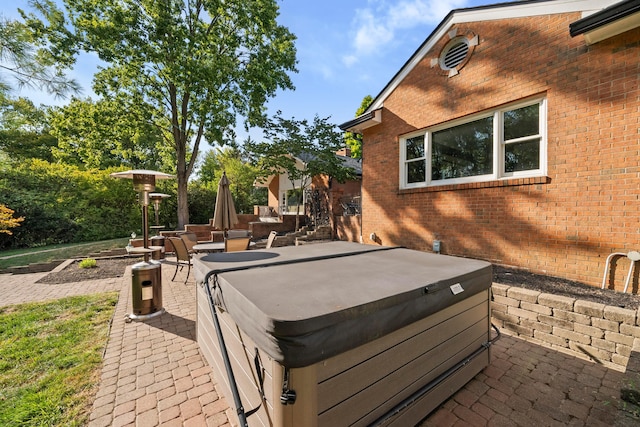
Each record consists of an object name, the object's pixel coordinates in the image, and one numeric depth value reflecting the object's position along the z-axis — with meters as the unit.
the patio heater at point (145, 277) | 4.18
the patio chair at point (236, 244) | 6.40
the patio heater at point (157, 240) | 9.06
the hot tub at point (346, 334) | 1.43
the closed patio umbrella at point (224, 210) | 7.50
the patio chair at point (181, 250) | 6.38
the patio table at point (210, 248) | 6.57
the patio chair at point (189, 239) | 8.14
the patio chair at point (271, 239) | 7.85
